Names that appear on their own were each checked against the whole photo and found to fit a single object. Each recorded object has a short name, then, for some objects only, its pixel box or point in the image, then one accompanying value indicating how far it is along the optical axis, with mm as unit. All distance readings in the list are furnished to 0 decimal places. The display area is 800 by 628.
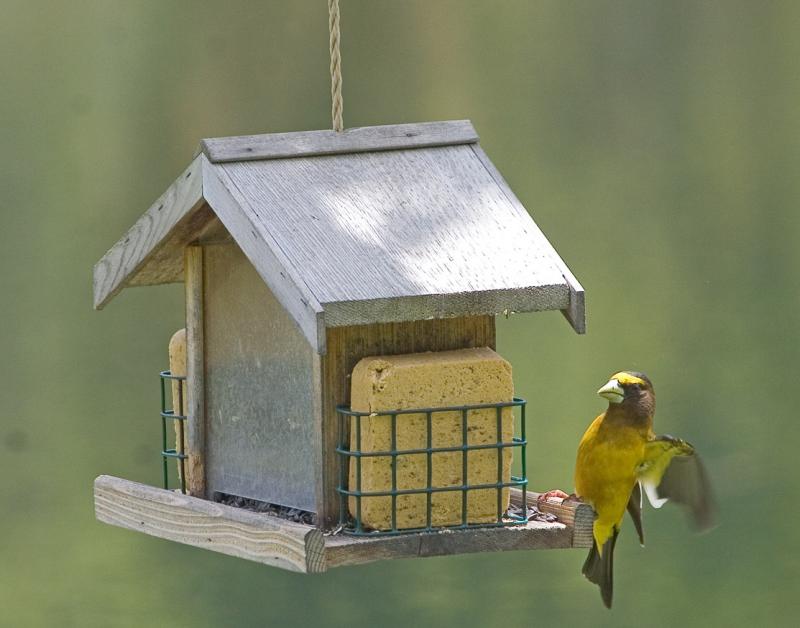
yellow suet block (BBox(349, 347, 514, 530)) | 6613
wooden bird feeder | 6492
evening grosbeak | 7578
